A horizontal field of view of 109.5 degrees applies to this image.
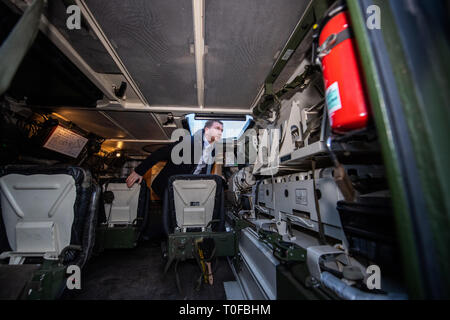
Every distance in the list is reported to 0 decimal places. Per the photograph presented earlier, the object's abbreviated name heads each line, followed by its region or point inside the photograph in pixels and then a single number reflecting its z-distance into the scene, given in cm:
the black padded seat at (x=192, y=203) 193
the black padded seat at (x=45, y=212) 125
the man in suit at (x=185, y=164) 226
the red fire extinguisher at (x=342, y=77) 64
